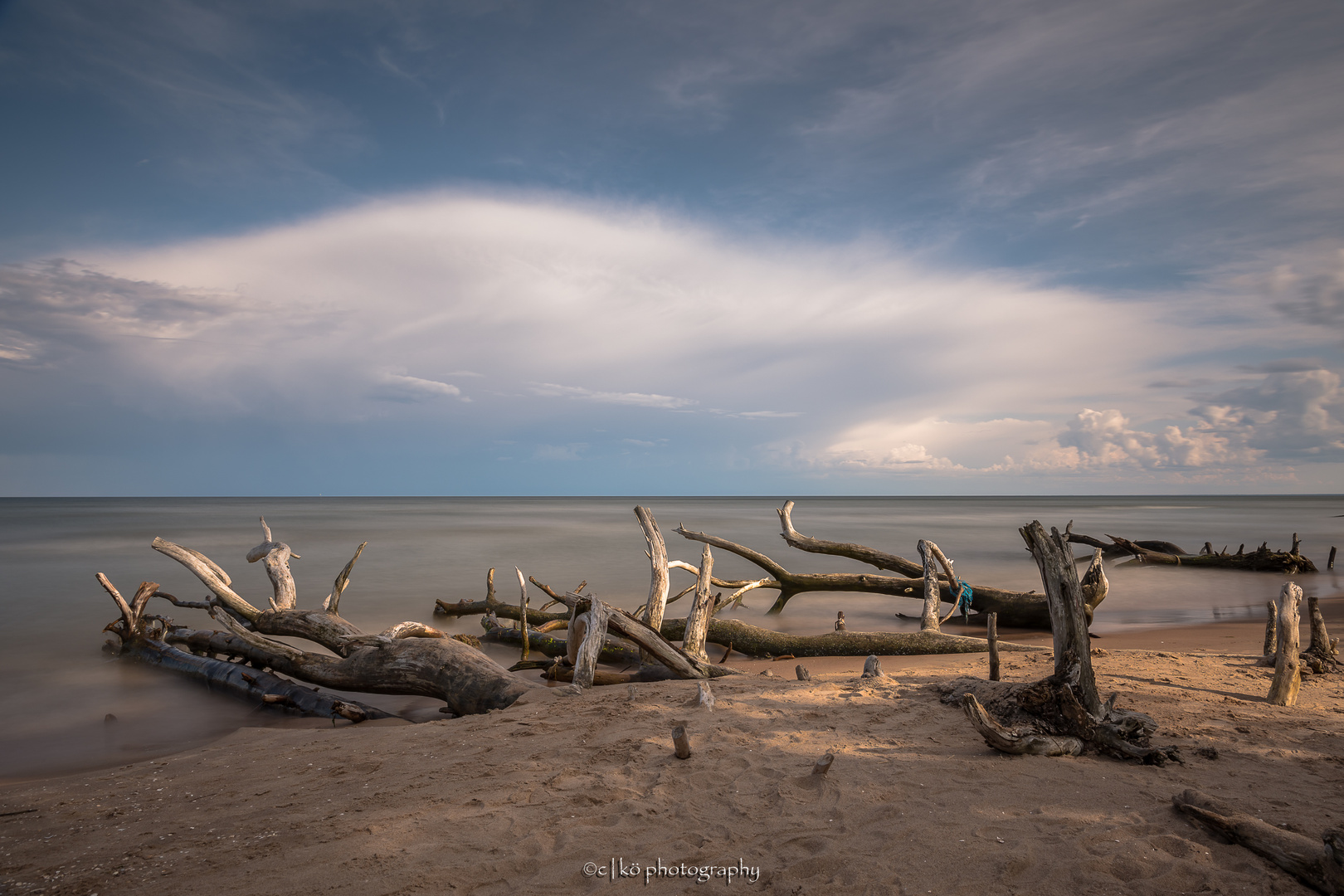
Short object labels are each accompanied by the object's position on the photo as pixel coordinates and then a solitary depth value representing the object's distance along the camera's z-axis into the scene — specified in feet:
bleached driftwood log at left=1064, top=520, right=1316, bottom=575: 68.03
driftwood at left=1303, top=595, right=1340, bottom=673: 24.14
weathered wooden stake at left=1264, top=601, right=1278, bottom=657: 26.60
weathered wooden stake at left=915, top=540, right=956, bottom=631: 36.17
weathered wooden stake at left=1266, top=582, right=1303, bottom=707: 19.72
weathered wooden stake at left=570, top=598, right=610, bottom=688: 23.84
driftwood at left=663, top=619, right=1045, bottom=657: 32.78
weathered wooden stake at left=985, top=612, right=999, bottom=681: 22.94
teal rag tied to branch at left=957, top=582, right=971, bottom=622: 40.15
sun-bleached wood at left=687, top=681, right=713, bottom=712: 20.20
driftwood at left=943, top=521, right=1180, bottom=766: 15.29
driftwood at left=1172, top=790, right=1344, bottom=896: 9.84
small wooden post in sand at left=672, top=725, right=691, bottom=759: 15.66
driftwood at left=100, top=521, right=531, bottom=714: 23.63
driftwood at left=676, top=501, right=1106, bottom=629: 40.42
